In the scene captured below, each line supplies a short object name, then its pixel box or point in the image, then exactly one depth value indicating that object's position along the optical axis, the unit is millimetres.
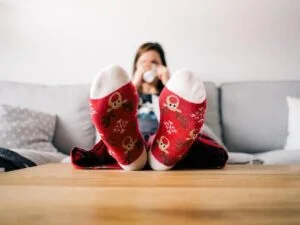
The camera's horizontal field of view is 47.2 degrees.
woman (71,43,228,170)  681
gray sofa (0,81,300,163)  1490
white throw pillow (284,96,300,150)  1406
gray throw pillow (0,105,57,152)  1245
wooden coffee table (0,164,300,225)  341
